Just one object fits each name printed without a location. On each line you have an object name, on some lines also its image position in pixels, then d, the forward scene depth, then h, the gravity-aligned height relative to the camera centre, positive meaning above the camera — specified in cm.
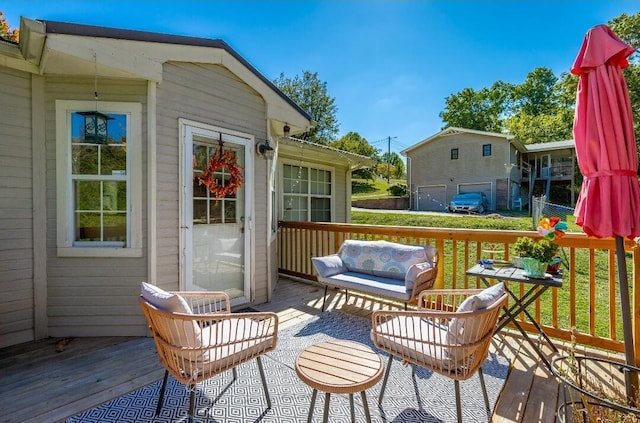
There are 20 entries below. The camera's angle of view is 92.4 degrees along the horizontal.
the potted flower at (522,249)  293 -38
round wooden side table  166 -93
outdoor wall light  444 +91
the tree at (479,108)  3148 +1070
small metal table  273 -63
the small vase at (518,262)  318 -55
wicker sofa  363 -78
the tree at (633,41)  1504 +874
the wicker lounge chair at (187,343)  183 -82
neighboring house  1845 +277
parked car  1753 +45
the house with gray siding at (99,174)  314 +44
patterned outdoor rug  211 -141
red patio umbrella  184 +40
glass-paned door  381 -4
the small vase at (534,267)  282 -53
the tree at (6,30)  494 +316
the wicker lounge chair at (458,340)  191 -84
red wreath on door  388 +50
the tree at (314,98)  2378 +897
